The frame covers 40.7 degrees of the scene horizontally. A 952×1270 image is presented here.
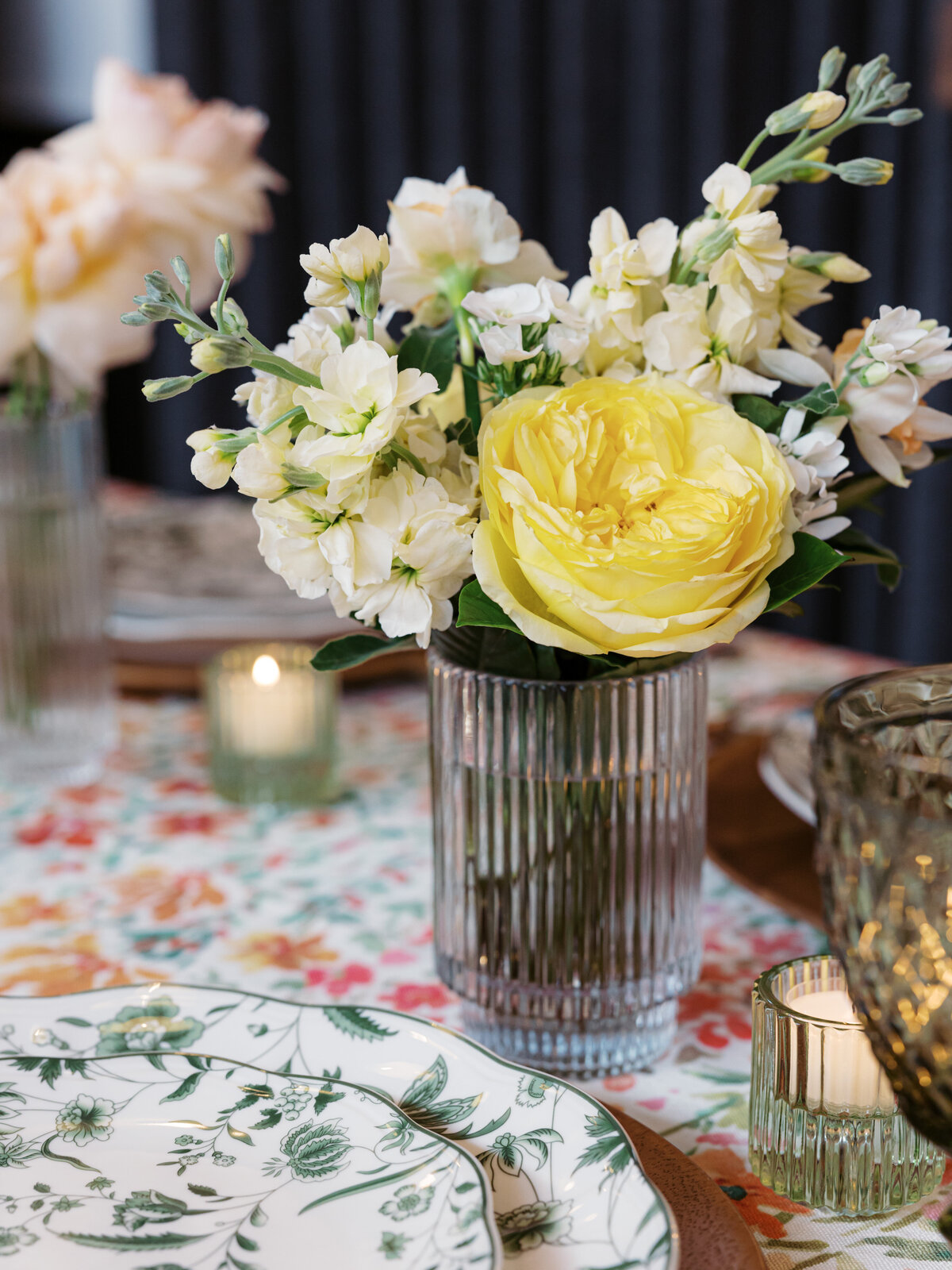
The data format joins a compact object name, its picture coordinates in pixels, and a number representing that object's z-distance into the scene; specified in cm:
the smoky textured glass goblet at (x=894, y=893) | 36
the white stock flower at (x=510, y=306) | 47
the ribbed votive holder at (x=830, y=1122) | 46
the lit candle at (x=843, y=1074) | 46
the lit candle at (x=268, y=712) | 90
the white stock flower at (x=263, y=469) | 46
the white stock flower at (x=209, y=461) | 47
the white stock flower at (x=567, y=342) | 49
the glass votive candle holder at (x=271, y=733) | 90
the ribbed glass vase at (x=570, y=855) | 54
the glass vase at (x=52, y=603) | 94
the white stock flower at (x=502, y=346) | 47
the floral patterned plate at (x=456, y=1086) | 41
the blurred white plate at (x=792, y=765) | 76
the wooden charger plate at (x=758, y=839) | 72
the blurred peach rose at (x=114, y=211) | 92
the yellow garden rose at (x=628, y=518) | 45
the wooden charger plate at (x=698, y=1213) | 42
